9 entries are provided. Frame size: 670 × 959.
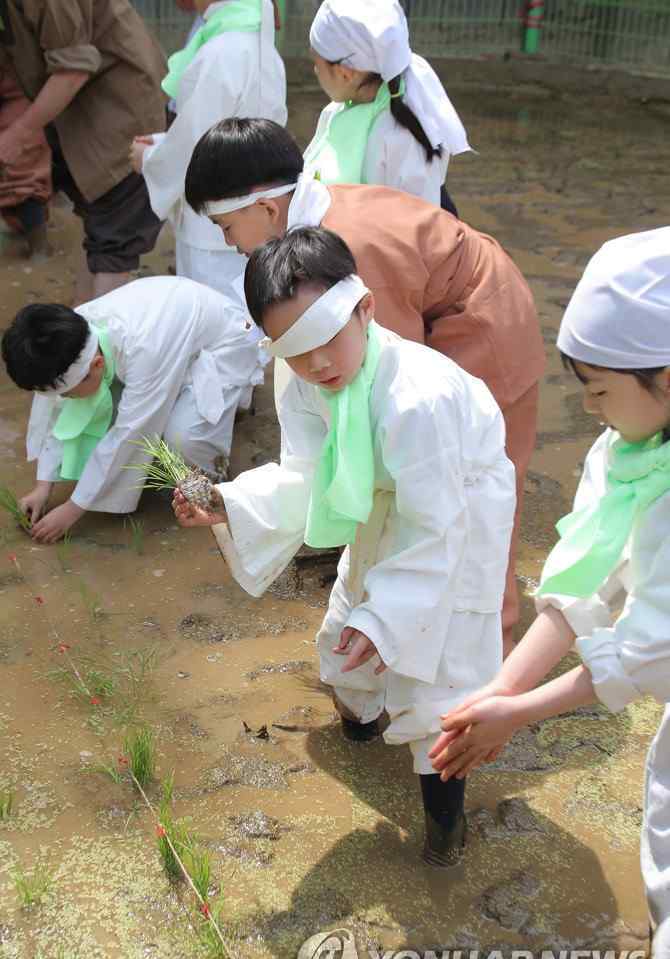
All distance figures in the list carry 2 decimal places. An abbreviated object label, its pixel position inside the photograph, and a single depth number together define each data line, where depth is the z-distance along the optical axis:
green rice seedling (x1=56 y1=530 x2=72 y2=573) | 3.53
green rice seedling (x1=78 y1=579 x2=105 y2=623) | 3.26
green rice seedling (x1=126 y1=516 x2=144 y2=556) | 3.59
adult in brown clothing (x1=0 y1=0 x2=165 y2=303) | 4.47
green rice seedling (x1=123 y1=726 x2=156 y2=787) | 2.57
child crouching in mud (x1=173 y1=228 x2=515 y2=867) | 2.21
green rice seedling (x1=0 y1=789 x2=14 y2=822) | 2.50
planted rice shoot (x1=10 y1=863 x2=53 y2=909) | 2.26
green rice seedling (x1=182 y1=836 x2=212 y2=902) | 2.25
